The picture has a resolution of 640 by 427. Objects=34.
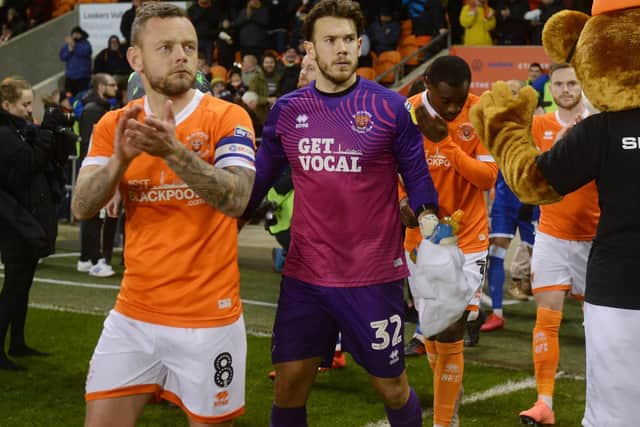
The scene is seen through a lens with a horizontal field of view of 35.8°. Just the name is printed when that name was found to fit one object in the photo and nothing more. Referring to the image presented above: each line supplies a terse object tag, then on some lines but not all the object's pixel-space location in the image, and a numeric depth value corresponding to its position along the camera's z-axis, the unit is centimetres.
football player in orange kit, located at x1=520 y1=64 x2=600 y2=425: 609
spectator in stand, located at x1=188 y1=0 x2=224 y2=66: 2046
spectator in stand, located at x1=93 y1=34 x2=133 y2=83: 1983
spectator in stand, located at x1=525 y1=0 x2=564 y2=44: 1646
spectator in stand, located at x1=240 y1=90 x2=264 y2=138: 1434
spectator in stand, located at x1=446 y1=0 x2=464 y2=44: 1839
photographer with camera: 718
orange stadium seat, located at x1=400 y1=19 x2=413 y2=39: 1883
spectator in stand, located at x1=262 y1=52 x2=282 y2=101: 1662
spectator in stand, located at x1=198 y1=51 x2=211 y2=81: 1779
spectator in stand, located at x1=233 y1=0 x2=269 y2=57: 1914
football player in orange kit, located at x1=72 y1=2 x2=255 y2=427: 379
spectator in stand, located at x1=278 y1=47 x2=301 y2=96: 1559
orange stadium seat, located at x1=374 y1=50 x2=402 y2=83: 1811
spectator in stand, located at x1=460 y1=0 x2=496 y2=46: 1736
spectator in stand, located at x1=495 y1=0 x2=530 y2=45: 1689
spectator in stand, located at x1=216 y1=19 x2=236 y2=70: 1967
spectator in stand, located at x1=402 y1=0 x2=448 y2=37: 1814
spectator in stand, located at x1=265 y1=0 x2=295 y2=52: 1934
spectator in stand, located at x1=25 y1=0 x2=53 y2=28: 2534
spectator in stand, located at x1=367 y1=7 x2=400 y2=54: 1838
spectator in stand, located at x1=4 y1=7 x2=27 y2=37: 2494
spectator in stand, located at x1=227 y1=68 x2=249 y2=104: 1675
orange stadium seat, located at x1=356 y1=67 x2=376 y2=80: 1753
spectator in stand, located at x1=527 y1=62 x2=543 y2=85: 1468
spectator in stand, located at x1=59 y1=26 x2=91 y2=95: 2120
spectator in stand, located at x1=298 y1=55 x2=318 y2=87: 629
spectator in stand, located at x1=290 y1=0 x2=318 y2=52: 1839
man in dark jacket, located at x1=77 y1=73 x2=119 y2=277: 1121
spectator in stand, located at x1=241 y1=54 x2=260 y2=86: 1762
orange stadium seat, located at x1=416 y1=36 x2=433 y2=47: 1828
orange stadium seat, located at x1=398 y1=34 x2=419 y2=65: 1831
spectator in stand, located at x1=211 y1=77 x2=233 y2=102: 1458
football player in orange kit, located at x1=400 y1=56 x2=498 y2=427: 549
